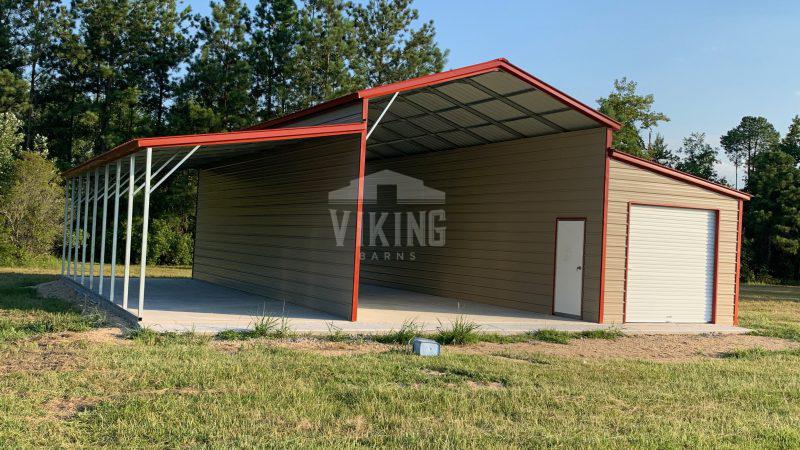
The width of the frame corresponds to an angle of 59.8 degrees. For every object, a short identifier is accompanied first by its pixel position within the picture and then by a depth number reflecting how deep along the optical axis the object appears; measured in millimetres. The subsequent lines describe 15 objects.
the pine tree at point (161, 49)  25672
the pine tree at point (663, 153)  41688
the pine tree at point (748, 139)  46031
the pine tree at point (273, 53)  25812
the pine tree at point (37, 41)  25453
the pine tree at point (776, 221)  30094
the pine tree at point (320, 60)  25922
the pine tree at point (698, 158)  39344
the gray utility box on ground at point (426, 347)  7594
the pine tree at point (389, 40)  30188
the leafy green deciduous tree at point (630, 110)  30328
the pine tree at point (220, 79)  24391
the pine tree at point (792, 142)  34750
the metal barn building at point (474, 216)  10109
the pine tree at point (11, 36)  25391
